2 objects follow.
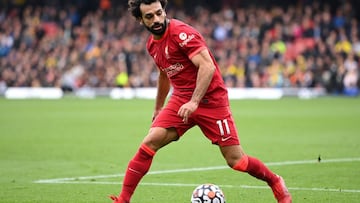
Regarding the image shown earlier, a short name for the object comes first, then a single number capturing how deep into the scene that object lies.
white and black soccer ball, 16.36
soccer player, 16.67
